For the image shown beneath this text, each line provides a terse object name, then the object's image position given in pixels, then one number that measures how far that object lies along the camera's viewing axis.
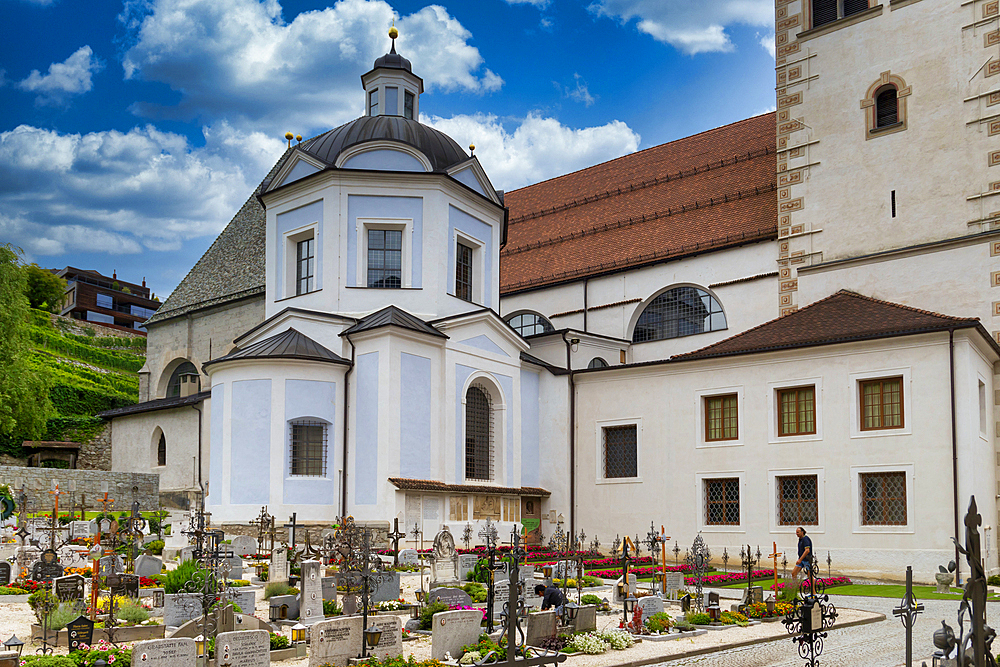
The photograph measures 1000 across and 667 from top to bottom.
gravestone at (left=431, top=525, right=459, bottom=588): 17.44
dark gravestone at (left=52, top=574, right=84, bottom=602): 13.53
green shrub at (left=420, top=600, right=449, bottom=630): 13.85
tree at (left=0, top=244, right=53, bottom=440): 34.38
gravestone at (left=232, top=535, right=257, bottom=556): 20.80
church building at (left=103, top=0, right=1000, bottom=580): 23.06
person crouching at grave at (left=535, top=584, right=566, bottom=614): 13.97
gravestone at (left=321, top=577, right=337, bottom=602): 15.18
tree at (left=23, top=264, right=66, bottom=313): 66.94
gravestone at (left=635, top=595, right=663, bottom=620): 14.70
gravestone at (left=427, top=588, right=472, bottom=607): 14.51
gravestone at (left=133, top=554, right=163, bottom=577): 17.36
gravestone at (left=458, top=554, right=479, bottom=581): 18.30
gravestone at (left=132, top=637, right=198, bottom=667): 9.30
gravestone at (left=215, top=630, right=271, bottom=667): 10.03
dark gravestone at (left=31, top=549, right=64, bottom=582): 15.51
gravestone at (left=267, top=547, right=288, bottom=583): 17.14
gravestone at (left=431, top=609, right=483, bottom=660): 11.62
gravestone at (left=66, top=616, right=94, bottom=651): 11.62
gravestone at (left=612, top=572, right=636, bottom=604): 17.03
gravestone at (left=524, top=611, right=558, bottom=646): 12.23
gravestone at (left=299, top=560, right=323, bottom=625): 13.94
